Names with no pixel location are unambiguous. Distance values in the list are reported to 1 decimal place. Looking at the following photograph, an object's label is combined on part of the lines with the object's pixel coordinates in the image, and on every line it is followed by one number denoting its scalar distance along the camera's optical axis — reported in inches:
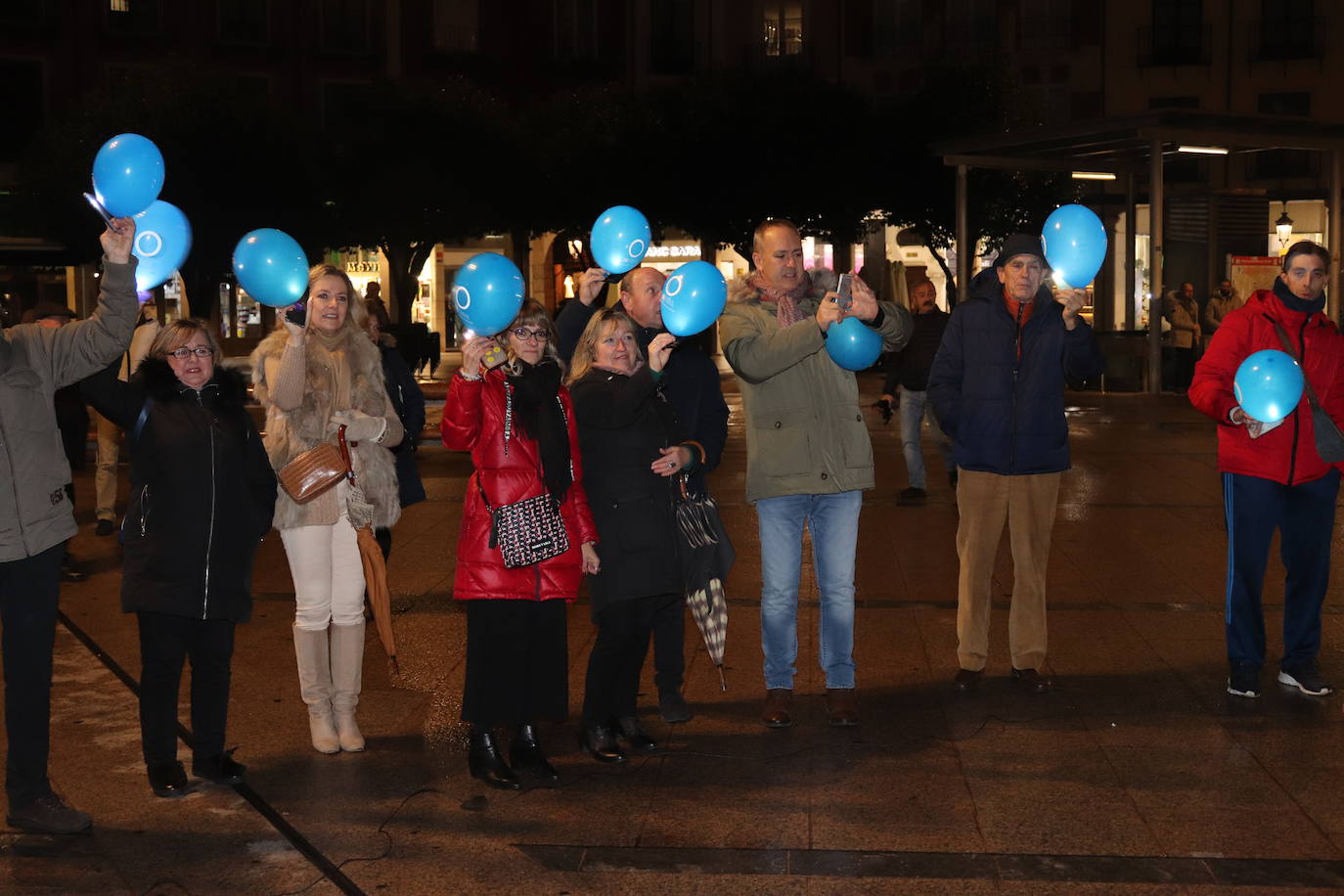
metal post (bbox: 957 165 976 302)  895.1
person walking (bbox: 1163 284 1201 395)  927.7
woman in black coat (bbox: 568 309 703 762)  222.8
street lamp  1252.0
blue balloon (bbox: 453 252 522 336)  208.5
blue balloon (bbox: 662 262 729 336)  219.5
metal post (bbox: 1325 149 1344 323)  810.2
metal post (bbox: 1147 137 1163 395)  754.2
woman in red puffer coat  212.2
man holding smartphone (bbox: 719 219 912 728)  239.3
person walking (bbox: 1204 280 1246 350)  923.4
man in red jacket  254.1
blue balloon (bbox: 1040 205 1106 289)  250.2
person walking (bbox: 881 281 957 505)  492.7
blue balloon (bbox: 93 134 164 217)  207.6
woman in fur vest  230.1
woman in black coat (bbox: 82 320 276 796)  212.1
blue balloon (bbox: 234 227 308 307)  229.9
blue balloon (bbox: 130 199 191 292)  234.4
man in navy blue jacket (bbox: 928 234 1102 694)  257.9
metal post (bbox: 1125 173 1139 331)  928.9
